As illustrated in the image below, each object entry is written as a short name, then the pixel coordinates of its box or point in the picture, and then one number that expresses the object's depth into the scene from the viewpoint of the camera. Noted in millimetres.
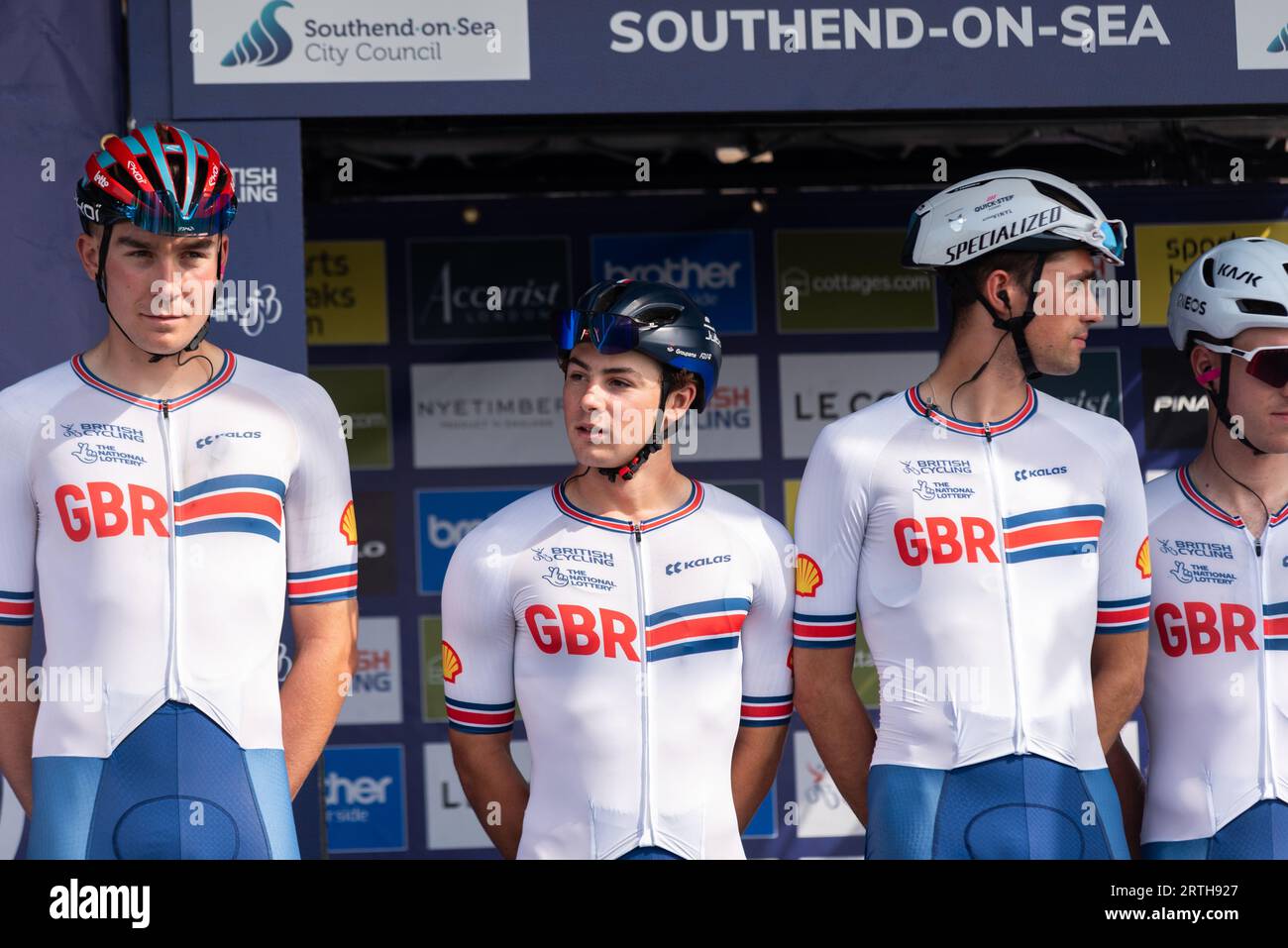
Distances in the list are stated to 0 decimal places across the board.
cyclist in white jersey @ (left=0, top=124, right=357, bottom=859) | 3889
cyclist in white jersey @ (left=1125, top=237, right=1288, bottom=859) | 4254
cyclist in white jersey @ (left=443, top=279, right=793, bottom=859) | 3889
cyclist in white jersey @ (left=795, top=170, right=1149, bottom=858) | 4031
